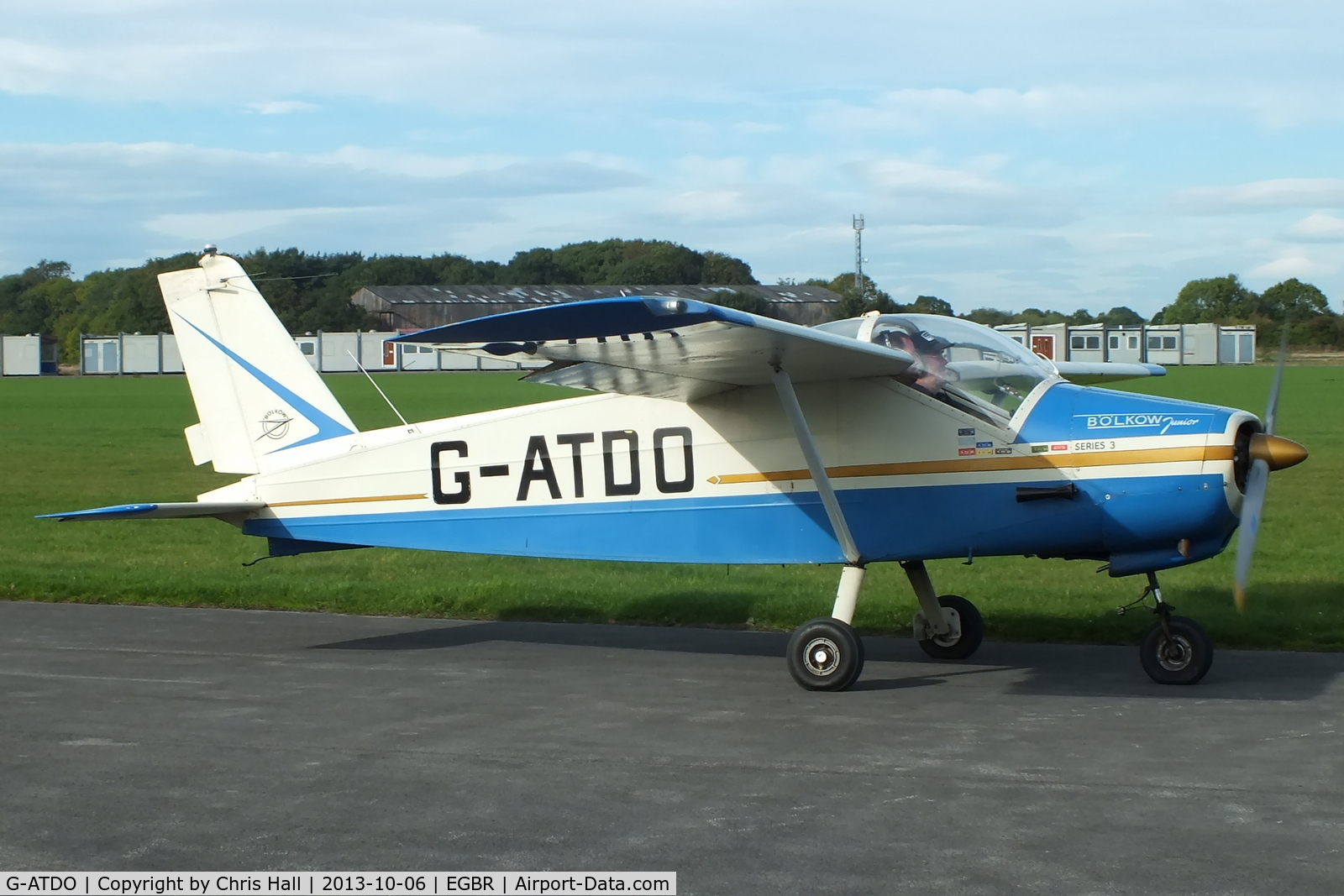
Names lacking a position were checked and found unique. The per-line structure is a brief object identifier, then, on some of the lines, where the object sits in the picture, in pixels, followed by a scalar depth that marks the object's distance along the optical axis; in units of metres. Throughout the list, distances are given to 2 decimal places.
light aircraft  7.88
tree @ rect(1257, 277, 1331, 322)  84.69
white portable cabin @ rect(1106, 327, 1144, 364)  85.94
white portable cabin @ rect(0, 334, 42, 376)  99.81
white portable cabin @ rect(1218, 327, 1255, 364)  93.50
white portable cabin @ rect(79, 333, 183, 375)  96.69
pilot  8.48
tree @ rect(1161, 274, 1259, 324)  115.81
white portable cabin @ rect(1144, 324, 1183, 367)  90.88
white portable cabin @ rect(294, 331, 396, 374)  84.38
